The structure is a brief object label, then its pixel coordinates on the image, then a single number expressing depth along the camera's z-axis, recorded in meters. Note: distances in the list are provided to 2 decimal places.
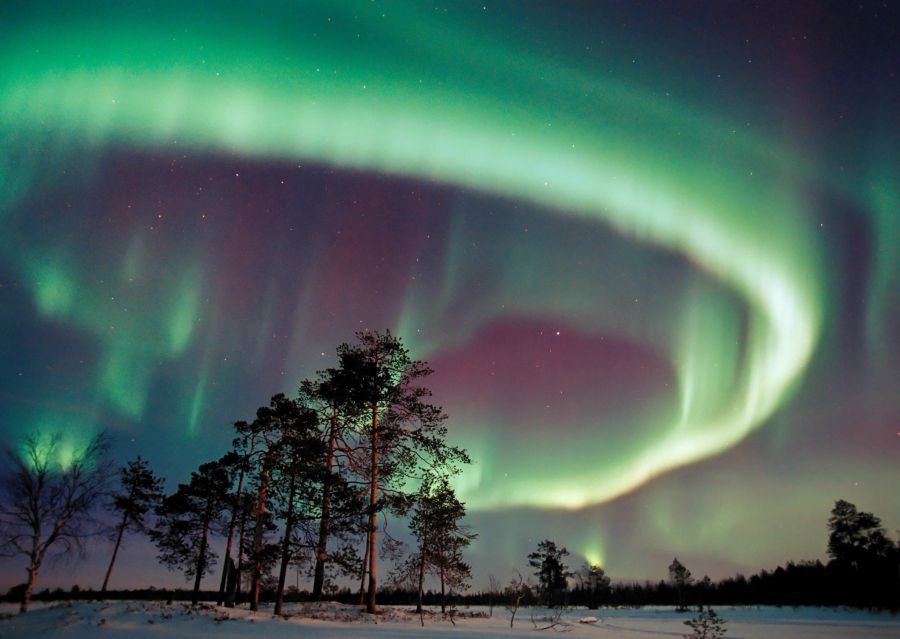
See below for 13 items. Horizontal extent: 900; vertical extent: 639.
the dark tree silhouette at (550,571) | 84.81
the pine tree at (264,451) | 30.38
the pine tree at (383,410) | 28.14
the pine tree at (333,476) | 26.31
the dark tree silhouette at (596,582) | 109.25
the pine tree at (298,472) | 26.23
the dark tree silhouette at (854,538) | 60.03
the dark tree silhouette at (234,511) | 34.75
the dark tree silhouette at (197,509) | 41.28
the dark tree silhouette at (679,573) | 85.94
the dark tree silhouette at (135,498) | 47.16
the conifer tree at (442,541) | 39.34
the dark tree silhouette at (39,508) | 28.08
